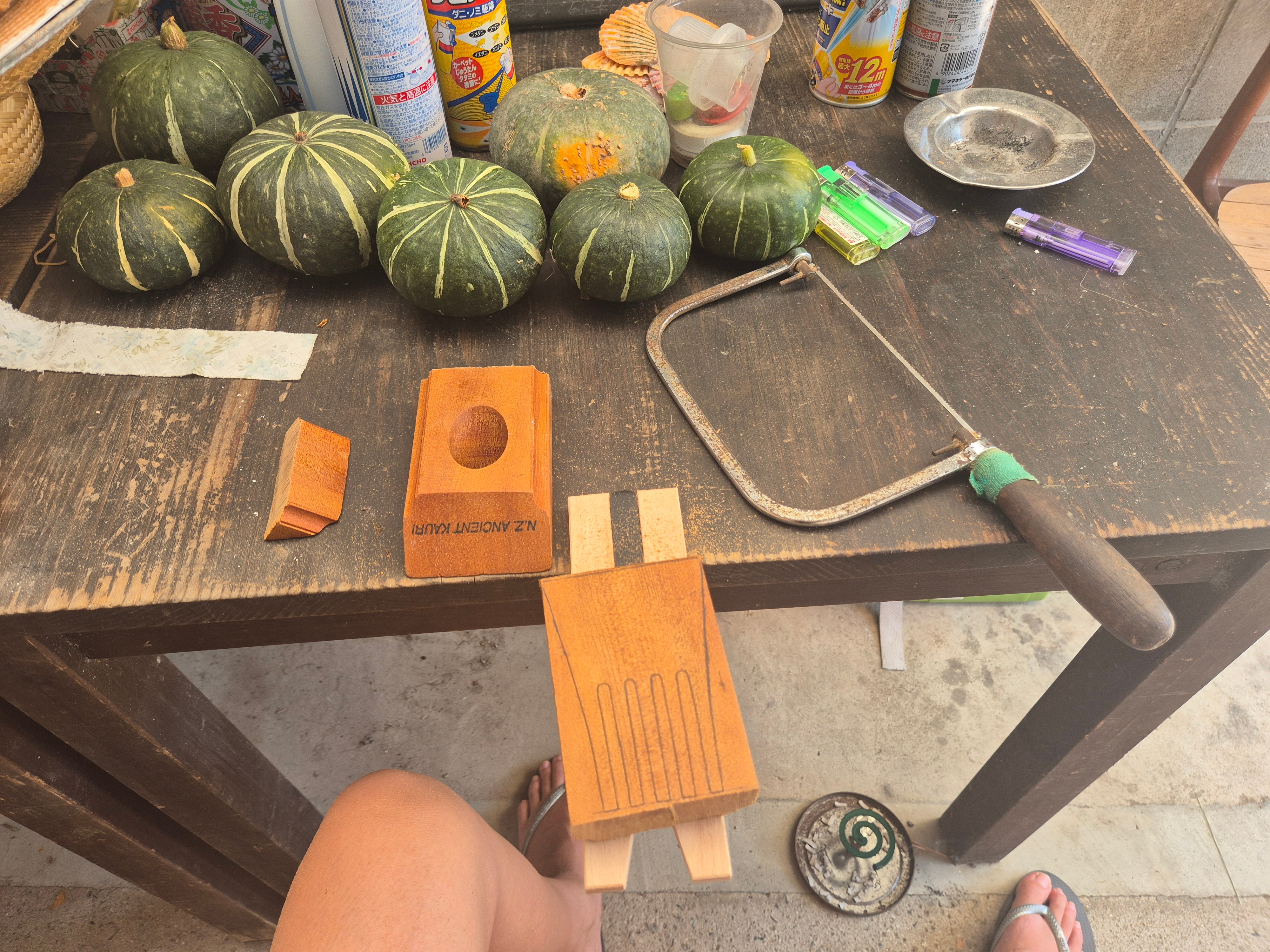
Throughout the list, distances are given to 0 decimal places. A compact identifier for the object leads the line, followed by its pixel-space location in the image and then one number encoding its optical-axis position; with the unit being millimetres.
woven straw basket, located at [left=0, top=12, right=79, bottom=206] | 901
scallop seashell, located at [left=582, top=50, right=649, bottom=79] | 1109
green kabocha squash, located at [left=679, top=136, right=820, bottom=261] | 827
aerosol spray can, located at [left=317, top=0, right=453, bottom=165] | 844
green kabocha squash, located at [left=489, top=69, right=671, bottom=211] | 870
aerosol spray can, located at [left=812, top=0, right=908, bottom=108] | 995
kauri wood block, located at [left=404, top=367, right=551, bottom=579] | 655
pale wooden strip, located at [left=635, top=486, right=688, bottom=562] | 630
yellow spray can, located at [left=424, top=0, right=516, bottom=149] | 926
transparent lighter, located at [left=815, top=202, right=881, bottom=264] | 899
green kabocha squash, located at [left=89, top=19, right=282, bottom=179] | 882
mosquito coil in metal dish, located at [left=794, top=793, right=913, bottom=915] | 1319
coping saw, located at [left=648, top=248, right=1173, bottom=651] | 594
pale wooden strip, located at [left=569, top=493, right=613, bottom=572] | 615
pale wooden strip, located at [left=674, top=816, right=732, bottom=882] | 511
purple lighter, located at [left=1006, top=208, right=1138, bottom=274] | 867
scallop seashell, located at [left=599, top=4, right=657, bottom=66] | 1122
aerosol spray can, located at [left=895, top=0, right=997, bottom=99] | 988
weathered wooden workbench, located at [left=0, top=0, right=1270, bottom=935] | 688
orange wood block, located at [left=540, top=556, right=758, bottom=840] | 501
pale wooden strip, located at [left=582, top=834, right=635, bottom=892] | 505
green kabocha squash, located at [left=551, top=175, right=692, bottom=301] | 778
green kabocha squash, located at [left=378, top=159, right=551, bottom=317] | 768
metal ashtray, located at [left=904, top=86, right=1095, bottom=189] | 954
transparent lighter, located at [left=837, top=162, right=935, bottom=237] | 926
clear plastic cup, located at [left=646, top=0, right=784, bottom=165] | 954
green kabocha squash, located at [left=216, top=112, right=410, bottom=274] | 800
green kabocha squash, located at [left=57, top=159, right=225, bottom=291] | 811
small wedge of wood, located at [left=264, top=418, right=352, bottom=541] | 682
